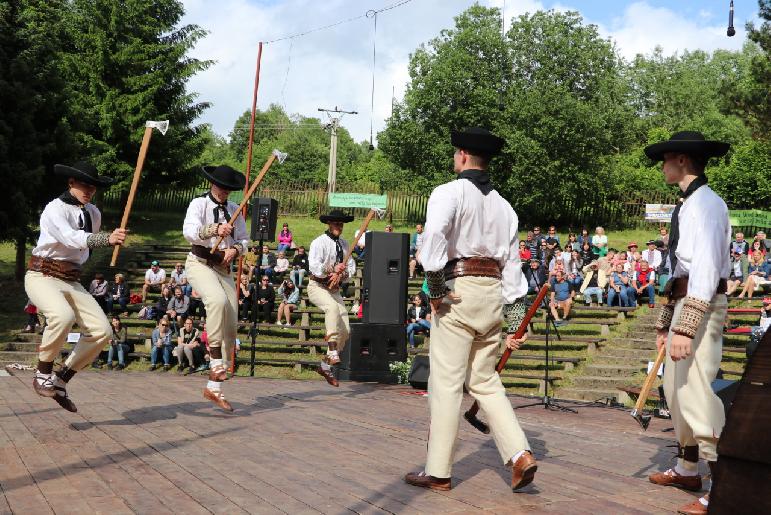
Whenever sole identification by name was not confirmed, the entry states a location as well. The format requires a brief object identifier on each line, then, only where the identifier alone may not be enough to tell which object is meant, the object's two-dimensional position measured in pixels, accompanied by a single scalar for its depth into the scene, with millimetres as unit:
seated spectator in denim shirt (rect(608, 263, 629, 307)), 19656
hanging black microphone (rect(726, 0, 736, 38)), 12125
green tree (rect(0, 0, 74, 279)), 22531
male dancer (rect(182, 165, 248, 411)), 7863
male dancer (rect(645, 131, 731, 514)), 4613
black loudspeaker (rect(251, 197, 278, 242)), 16156
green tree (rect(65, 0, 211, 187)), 33750
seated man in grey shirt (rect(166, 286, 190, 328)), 20031
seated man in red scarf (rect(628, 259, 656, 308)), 19844
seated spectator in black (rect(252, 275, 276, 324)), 21062
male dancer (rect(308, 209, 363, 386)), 11203
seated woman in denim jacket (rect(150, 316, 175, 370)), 18750
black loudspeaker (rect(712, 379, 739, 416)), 6957
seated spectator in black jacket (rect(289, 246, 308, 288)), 22844
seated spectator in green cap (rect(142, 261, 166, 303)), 23234
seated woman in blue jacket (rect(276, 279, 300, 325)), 21062
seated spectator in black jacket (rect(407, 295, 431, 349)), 18906
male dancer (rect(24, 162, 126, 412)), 7074
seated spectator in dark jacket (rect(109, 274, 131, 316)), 22094
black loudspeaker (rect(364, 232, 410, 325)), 13984
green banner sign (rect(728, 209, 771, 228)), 30105
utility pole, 42094
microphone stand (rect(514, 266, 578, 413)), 10578
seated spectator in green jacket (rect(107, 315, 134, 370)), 18906
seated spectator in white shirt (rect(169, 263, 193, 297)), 20661
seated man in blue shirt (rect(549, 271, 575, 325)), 19438
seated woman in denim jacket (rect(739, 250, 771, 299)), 18641
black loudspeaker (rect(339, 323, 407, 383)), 13562
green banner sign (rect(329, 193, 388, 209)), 32531
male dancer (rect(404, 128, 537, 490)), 4844
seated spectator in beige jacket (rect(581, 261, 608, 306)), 20359
